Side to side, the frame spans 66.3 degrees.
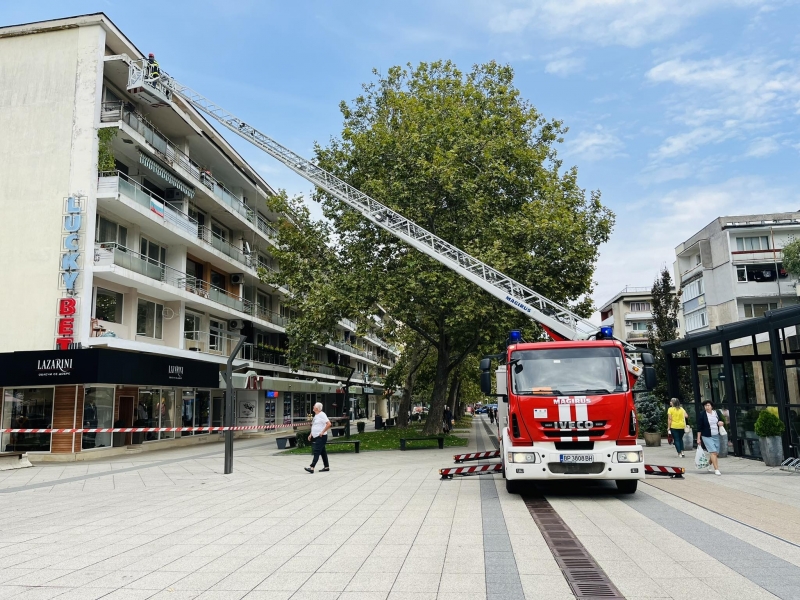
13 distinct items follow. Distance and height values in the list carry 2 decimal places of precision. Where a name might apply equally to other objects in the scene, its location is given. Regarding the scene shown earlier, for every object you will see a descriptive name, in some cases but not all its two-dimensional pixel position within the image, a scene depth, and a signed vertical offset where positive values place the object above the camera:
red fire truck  9.89 -0.28
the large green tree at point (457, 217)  24.08 +7.75
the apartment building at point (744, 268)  49.13 +10.09
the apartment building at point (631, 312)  85.62 +11.66
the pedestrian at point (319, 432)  15.61 -0.64
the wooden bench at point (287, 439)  23.59 -1.32
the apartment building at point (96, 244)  21.72 +6.68
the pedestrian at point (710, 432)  13.70 -0.86
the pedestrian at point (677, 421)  17.72 -0.76
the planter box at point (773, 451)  14.55 -1.40
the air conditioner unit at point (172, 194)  28.20 +9.93
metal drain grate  5.21 -1.63
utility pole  15.38 -0.09
